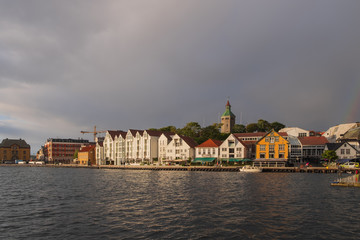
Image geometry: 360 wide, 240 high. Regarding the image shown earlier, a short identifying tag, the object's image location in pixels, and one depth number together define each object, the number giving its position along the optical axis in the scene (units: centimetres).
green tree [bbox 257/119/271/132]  16738
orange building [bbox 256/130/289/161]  10831
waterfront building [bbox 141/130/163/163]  13975
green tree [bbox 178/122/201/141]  15473
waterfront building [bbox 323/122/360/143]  13938
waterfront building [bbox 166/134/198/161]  12694
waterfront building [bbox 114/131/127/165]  15650
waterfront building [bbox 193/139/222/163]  11994
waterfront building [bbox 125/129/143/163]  14762
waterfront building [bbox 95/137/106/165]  16950
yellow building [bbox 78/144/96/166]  17925
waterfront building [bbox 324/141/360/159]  9888
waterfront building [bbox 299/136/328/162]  10831
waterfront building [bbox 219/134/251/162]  11500
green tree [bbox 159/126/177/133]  17625
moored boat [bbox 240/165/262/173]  9694
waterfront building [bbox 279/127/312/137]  13977
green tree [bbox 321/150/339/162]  9775
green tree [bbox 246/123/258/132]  16915
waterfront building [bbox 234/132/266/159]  12196
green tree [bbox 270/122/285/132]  16675
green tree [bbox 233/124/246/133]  17431
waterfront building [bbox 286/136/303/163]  10950
